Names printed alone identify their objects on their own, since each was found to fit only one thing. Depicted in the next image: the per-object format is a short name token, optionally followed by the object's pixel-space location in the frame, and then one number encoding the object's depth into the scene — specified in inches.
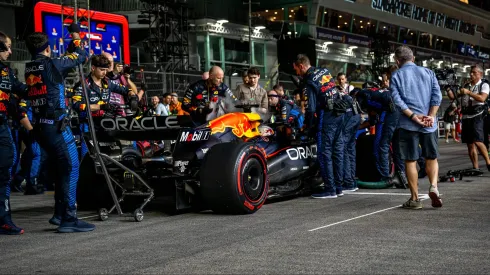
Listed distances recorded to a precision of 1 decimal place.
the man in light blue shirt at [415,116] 303.7
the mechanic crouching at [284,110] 380.8
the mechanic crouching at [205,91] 389.1
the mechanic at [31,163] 445.1
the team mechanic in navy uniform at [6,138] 268.1
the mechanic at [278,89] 555.4
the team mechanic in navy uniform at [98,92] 370.3
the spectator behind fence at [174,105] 700.0
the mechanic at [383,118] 398.3
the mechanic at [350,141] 378.0
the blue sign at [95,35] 875.4
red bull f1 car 293.7
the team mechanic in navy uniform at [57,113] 267.0
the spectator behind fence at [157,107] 665.6
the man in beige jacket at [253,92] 391.5
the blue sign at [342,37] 1658.5
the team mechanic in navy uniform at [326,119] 357.4
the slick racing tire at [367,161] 415.5
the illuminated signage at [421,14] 2004.2
